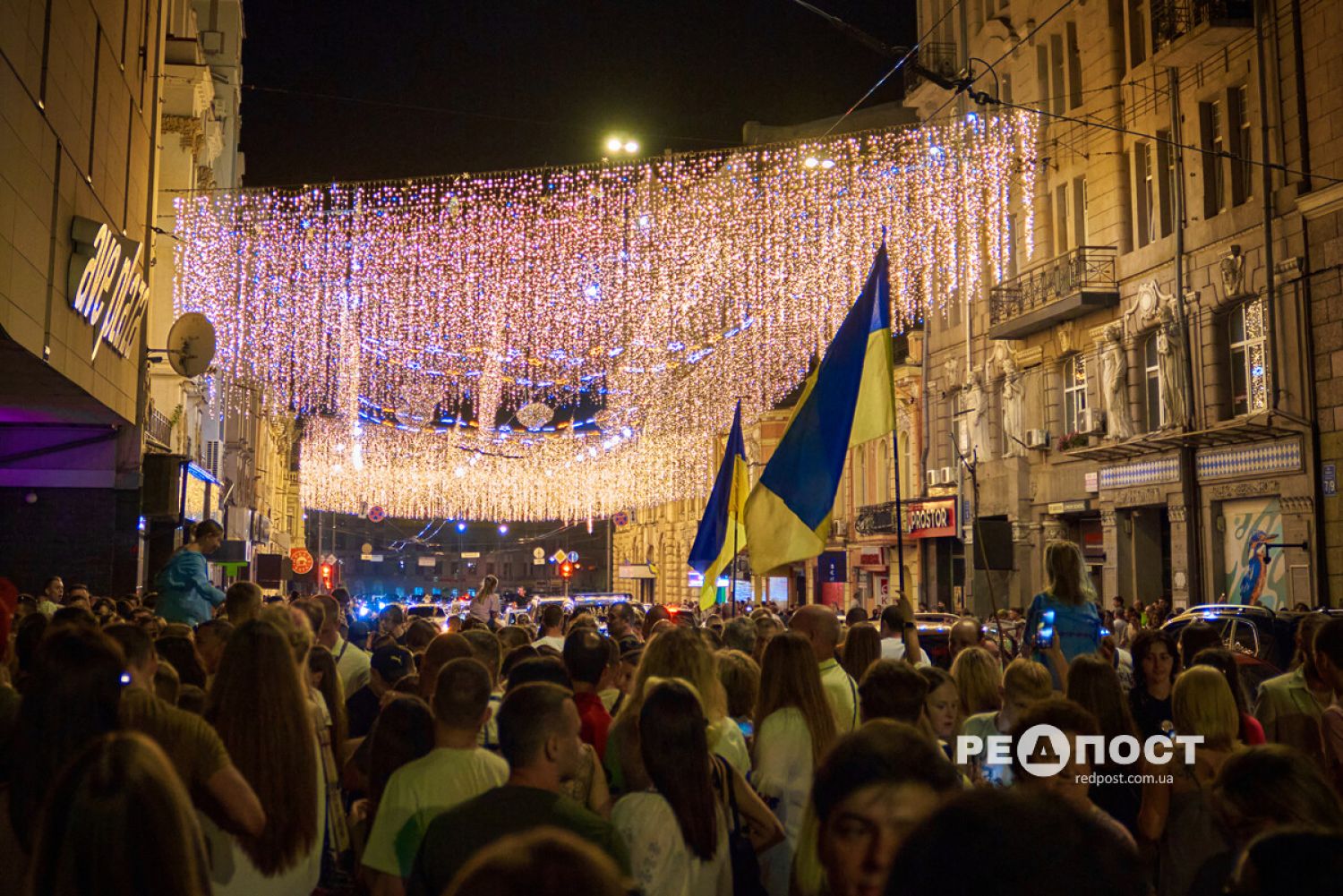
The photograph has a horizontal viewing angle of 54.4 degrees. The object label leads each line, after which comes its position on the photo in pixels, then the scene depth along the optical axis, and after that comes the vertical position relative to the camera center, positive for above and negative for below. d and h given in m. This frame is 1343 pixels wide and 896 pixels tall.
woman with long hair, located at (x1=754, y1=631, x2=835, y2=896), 5.83 -0.70
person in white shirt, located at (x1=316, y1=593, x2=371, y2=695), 8.78 -0.57
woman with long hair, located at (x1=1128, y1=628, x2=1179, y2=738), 7.07 -0.60
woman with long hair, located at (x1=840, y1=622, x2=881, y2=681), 8.52 -0.49
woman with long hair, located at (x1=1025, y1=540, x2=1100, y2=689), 9.30 -0.30
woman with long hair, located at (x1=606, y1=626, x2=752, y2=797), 5.66 -0.47
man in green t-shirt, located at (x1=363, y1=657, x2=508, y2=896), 4.57 -0.74
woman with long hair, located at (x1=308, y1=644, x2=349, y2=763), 7.35 -0.60
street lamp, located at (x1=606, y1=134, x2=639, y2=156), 22.66 +7.57
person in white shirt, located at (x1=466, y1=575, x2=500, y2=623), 18.86 -0.36
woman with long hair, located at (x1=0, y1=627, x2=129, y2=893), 3.84 -0.43
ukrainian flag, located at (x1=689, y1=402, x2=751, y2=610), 15.51 +0.67
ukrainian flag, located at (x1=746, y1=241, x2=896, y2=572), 10.72 +1.16
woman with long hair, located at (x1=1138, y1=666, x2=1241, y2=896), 5.27 -0.90
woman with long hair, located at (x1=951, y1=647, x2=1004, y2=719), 7.18 -0.60
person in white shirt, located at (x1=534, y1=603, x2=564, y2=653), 13.06 -0.46
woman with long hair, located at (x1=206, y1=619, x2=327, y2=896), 4.55 -0.65
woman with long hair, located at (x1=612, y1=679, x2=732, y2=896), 4.48 -0.83
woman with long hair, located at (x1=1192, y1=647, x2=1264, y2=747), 6.03 -0.55
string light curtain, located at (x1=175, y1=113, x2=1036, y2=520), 24.22 +6.57
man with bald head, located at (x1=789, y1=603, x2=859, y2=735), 7.00 -0.46
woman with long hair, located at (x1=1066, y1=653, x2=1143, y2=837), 5.82 -0.64
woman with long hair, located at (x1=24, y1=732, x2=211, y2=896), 2.68 -0.53
